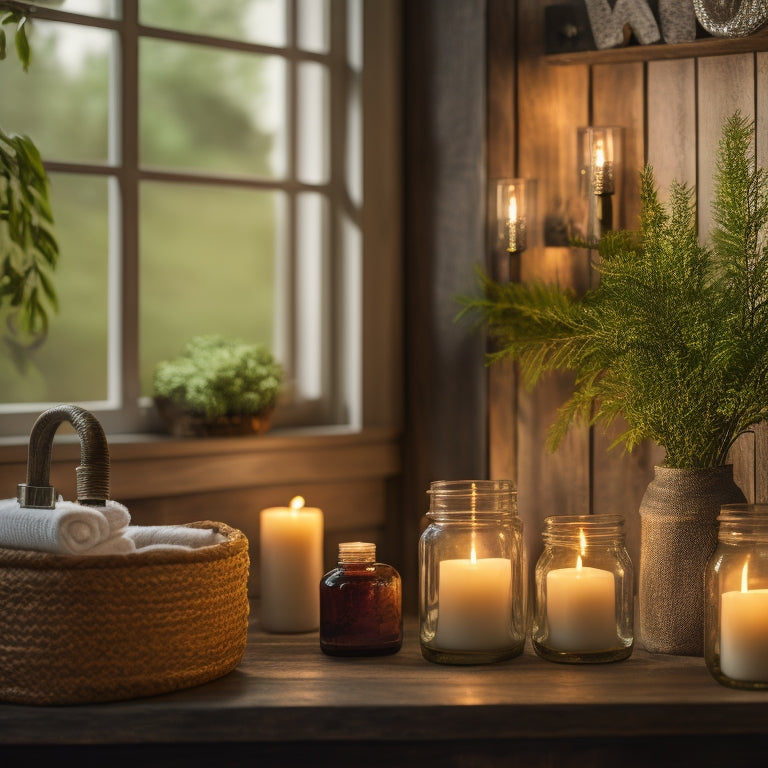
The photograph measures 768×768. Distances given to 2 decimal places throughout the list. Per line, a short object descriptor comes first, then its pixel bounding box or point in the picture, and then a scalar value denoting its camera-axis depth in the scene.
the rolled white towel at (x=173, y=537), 1.61
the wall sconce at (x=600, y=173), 1.81
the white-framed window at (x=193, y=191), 1.84
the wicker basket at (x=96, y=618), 1.50
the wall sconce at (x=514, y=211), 1.84
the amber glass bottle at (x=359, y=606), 1.64
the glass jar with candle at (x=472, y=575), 1.62
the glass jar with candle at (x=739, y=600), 1.54
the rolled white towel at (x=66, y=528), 1.51
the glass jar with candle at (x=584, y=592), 1.62
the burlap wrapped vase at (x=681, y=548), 1.63
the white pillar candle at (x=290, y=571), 1.74
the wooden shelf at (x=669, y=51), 1.74
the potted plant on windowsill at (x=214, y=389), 1.84
